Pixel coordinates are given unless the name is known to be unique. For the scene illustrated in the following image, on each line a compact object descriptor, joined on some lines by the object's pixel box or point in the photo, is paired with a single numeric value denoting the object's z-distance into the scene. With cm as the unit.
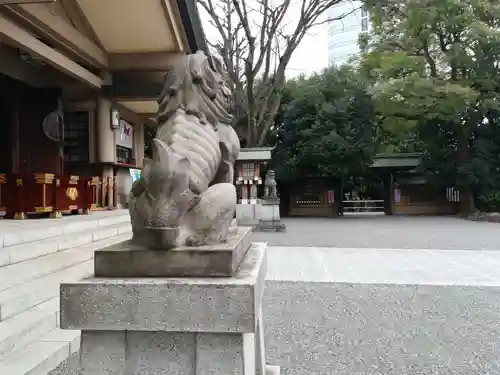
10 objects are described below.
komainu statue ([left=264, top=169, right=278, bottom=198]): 1742
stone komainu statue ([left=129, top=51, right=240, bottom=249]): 177
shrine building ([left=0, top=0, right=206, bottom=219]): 675
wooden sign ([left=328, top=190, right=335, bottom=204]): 2305
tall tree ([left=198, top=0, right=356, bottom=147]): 1675
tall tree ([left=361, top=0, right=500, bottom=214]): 1772
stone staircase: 311
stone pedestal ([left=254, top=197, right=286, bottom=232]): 1606
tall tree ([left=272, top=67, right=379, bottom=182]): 2080
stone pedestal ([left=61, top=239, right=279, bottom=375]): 165
